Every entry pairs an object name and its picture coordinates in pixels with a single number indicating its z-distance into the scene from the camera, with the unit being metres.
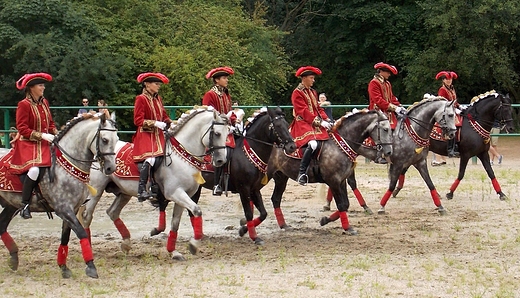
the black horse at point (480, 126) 15.31
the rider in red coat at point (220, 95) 11.80
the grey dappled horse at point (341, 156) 11.95
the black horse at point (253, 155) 11.26
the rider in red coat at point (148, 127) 10.34
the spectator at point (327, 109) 20.15
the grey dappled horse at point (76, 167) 9.16
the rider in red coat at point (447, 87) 16.47
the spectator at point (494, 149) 21.69
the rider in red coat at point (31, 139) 9.21
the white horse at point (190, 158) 10.17
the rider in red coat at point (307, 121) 12.02
